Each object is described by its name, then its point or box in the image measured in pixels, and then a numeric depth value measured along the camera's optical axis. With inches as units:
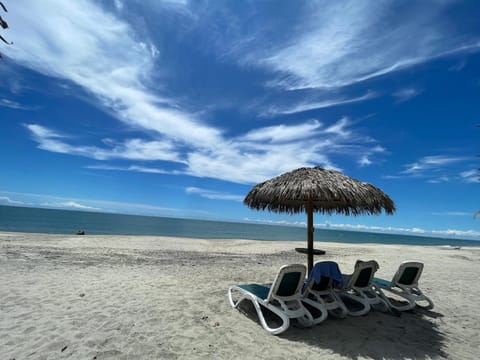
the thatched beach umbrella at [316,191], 171.2
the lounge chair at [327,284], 156.0
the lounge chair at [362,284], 165.9
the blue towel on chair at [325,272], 155.5
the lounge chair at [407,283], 185.2
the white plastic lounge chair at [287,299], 139.1
